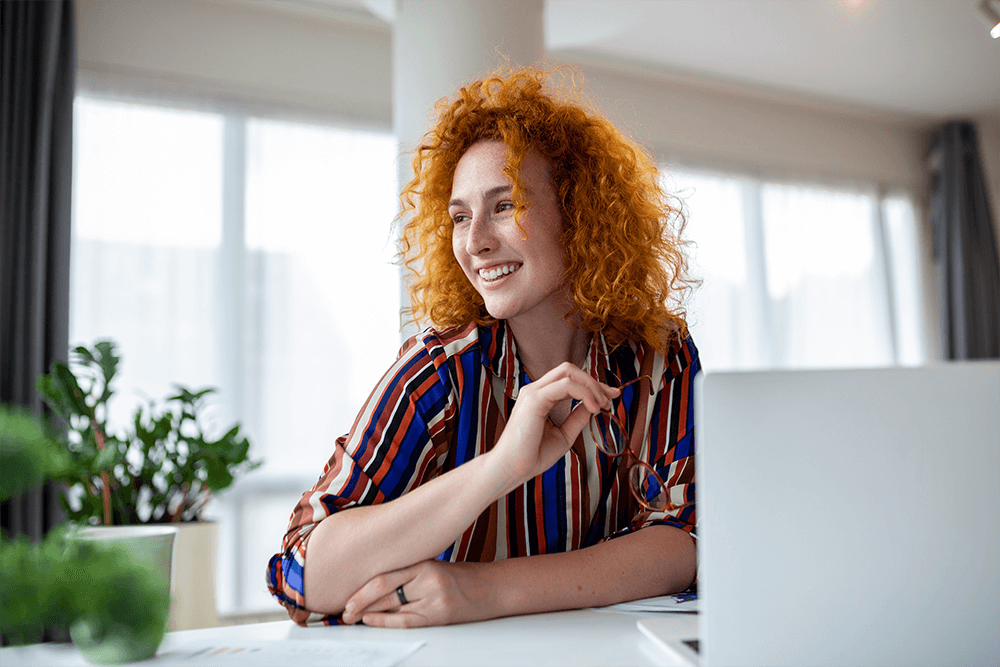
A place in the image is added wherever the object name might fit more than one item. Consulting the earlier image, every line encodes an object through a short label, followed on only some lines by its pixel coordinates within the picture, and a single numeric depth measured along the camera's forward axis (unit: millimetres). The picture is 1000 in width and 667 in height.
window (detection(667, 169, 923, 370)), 4648
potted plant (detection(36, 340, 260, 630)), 2188
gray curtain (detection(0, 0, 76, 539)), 2895
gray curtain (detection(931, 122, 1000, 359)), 5156
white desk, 693
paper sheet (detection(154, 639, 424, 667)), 680
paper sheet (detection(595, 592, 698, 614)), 909
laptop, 557
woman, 900
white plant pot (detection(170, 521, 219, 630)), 2156
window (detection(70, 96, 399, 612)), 3246
